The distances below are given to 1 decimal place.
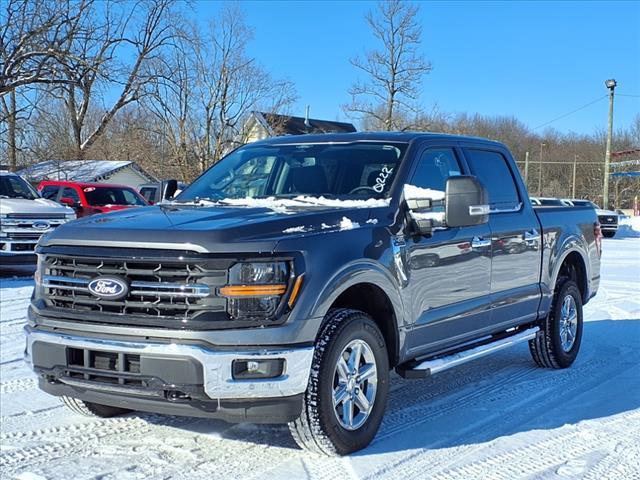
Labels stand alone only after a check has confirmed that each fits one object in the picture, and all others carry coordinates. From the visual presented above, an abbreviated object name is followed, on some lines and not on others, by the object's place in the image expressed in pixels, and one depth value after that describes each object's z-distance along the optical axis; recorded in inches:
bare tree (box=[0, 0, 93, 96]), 1001.5
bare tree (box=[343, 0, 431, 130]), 1240.8
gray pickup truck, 140.3
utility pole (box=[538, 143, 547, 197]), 2103.8
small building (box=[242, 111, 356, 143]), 1369.3
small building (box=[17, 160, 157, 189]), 1421.0
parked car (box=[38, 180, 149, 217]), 720.3
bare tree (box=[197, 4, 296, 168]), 1341.0
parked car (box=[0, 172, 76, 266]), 487.8
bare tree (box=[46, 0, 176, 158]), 1034.7
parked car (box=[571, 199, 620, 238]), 1089.0
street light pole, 1234.6
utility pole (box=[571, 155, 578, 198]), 2038.4
